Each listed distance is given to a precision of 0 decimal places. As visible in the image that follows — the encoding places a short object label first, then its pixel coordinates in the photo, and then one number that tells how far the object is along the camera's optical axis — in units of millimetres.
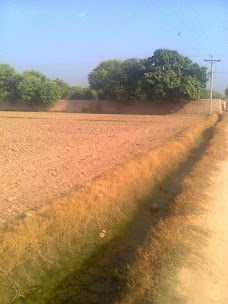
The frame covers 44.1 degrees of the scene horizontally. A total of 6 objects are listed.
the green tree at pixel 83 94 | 44237
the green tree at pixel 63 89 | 45839
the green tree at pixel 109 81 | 37177
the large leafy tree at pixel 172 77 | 33282
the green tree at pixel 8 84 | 43189
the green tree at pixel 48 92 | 40472
